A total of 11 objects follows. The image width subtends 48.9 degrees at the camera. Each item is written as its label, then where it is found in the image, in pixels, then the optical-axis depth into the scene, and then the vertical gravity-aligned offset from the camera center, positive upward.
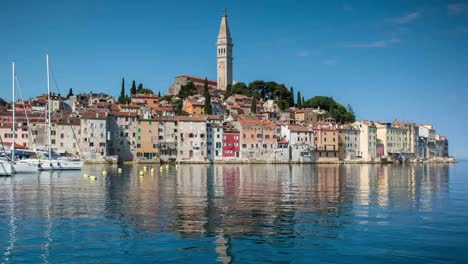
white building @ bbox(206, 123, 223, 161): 91.19 +0.67
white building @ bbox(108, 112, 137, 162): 86.69 +1.97
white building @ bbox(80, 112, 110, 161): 82.88 +1.93
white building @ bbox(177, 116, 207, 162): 89.94 +1.23
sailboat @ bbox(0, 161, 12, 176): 44.12 -1.71
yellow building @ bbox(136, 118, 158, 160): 87.50 +1.43
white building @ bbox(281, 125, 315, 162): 97.44 +0.75
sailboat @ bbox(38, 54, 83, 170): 54.94 -1.67
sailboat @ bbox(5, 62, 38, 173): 49.25 -1.71
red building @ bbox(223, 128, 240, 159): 92.25 +0.29
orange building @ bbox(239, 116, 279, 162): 93.38 +1.34
